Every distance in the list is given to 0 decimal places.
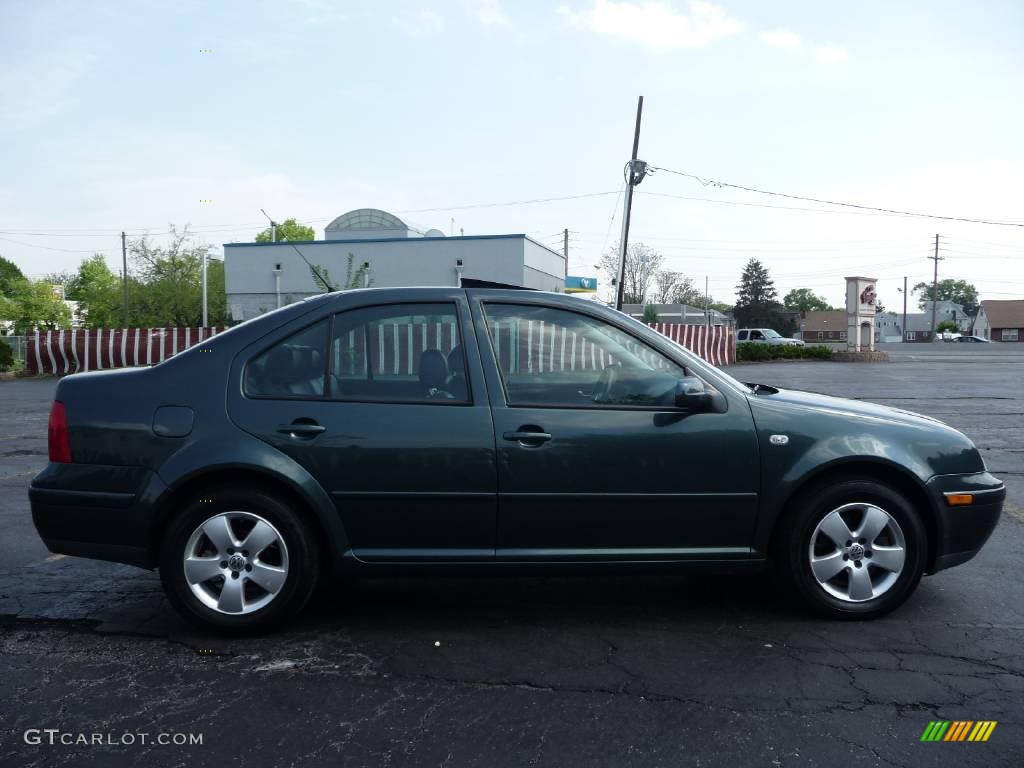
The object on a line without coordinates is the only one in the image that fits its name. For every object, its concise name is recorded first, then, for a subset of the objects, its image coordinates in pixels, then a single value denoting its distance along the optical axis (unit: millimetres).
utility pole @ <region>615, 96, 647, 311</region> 27219
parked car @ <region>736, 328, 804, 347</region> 58134
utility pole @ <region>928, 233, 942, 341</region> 88750
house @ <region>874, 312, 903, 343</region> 139750
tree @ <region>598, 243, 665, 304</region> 82062
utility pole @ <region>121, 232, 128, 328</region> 62850
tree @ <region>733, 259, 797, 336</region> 94438
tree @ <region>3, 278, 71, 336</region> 87000
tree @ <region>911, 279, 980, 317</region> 141362
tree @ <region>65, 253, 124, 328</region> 60812
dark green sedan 3738
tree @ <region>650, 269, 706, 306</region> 85688
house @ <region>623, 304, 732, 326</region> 76750
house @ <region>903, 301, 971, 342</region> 132250
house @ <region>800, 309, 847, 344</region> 127125
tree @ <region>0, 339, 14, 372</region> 26250
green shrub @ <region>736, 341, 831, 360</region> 39906
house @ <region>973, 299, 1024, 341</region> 107438
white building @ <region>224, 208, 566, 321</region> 39594
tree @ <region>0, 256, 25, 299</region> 103162
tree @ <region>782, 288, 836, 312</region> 157375
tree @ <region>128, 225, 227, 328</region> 54544
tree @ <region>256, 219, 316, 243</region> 96500
